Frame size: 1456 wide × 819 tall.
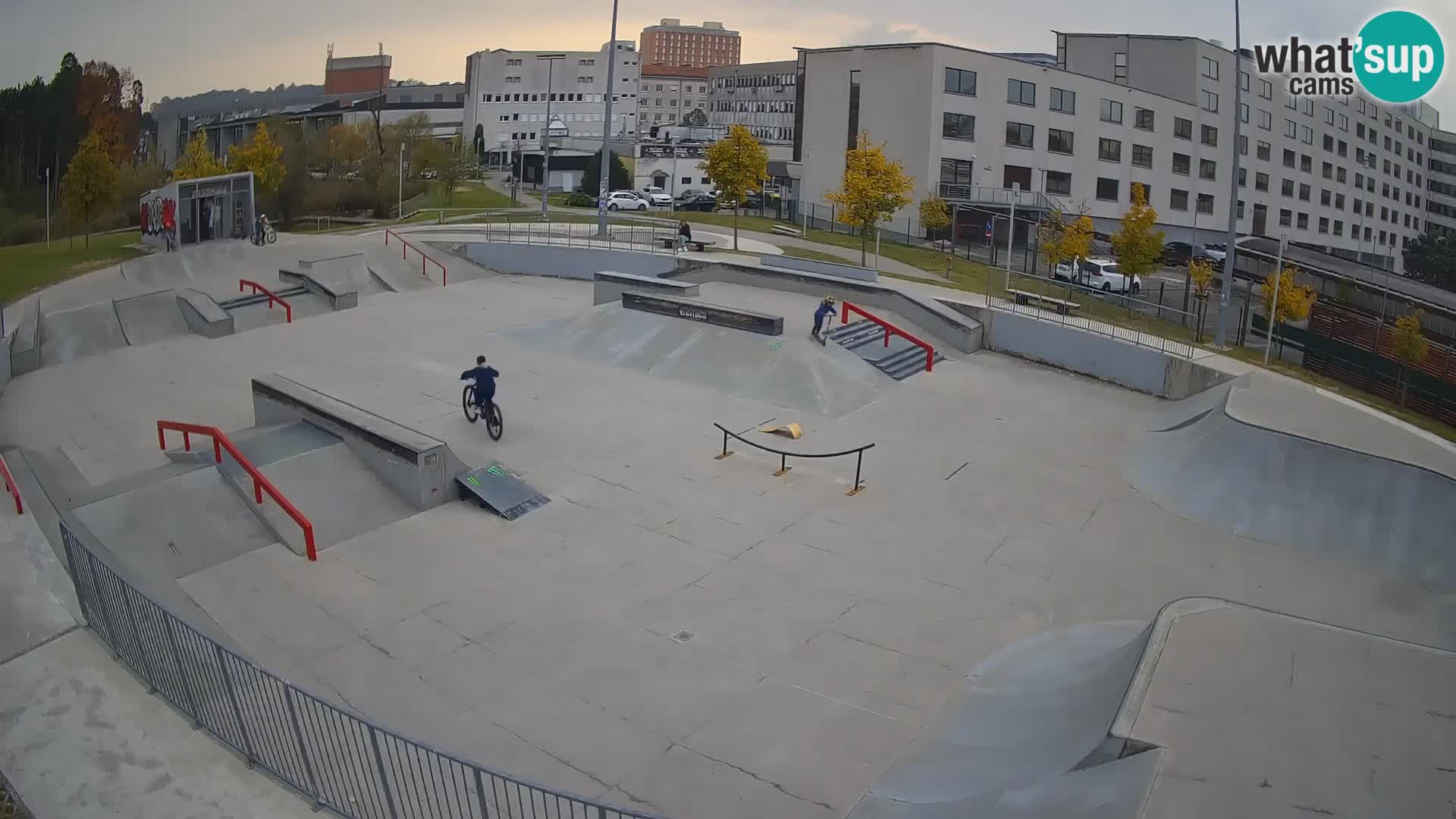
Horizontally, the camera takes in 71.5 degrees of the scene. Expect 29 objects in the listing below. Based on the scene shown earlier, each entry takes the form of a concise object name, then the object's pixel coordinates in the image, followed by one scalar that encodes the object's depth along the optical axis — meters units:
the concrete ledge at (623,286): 25.39
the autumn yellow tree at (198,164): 39.62
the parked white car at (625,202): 57.94
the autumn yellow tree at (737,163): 36.81
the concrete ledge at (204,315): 25.89
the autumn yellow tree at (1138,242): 30.61
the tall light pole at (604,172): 34.22
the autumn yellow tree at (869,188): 32.38
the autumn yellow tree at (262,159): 41.97
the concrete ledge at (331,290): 28.94
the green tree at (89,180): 34.53
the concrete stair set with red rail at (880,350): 22.52
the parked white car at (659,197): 61.31
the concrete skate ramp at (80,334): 24.12
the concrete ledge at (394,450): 14.34
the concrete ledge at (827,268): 28.66
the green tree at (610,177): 69.94
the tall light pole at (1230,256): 24.59
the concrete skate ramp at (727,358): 20.33
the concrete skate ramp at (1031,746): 7.02
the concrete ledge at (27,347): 23.00
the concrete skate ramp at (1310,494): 13.30
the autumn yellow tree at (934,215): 39.03
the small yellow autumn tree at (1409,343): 22.19
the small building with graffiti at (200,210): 33.69
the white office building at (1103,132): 47.44
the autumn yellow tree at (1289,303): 25.44
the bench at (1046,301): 25.34
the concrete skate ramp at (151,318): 25.45
